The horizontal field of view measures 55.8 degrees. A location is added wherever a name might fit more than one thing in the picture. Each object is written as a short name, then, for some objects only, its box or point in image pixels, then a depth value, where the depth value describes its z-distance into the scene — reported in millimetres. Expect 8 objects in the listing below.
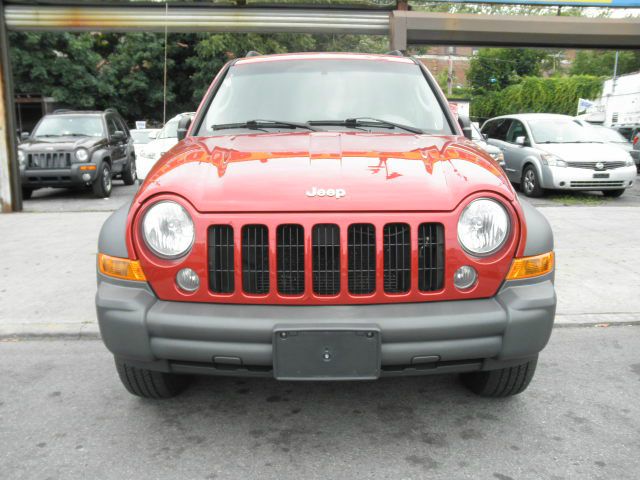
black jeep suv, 11406
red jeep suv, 2479
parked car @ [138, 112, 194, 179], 11188
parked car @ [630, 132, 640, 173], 15559
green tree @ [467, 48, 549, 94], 54438
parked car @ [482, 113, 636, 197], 10953
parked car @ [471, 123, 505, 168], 11266
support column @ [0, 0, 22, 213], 9344
